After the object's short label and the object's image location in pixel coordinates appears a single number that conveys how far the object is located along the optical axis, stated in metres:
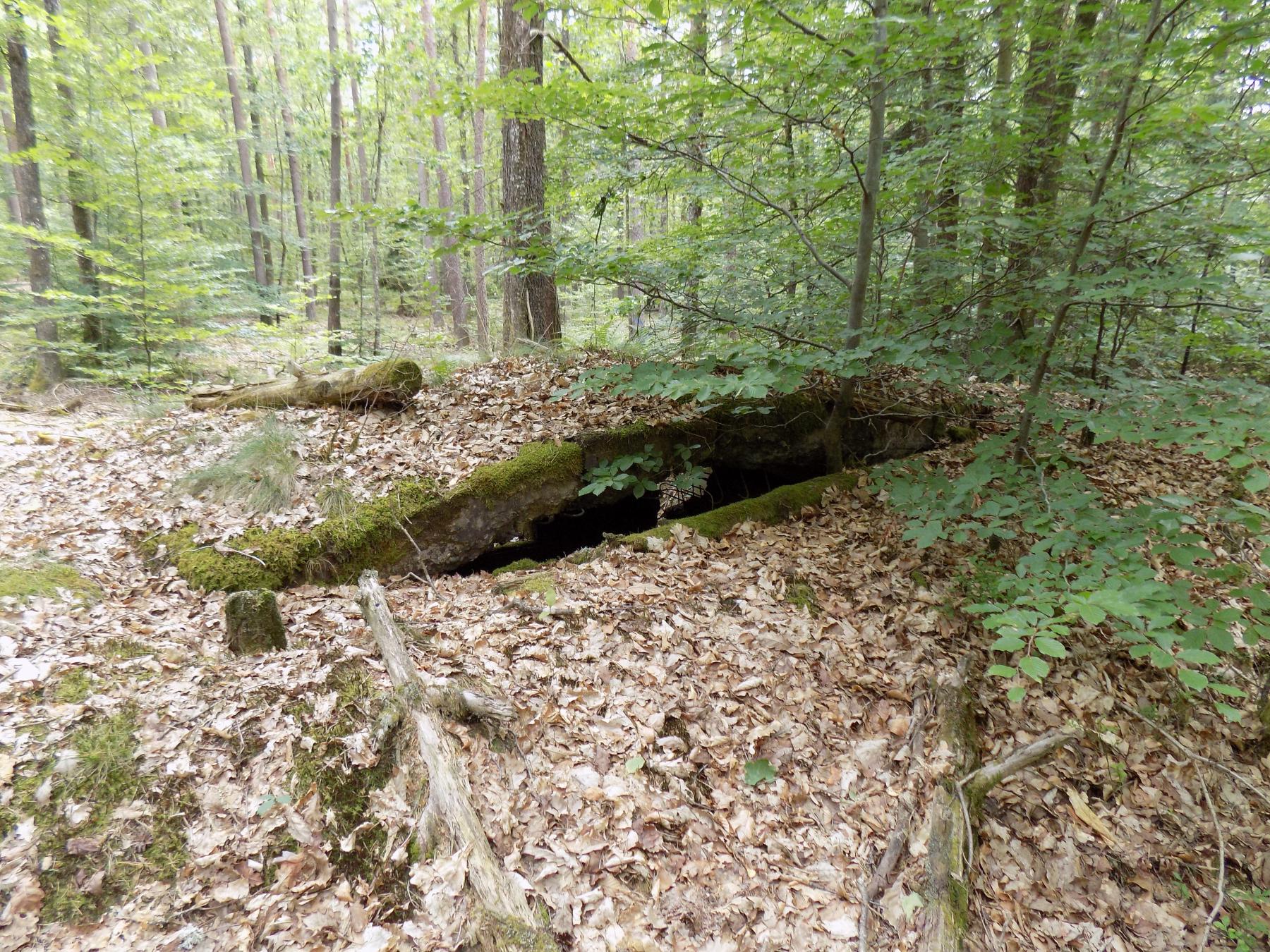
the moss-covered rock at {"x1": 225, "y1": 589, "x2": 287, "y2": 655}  3.43
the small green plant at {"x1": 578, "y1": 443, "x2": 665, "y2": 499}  4.95
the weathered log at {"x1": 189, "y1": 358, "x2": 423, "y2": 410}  5.89
